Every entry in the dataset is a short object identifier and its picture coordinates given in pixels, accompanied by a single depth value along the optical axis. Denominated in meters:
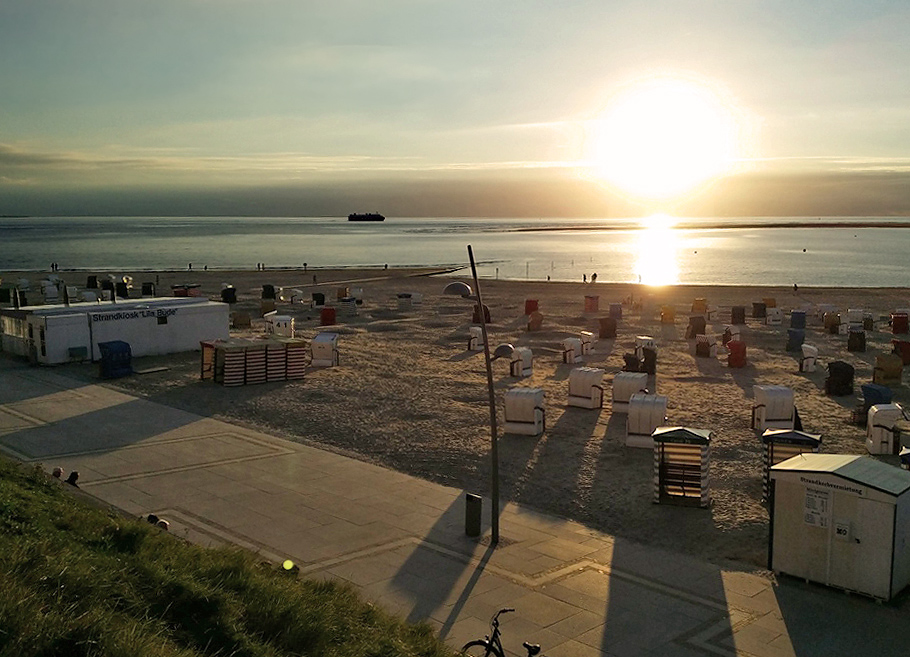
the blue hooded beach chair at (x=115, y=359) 27.97
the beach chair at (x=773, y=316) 45.91
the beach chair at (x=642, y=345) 31.84
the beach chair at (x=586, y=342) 34.75
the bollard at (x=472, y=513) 13.69
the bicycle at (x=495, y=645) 7.53
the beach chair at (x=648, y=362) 30.42
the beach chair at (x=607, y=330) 40.12
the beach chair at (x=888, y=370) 28.59
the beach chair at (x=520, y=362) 29.76
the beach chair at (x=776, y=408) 21.55
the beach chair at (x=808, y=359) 30.94
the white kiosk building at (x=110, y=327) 30.30
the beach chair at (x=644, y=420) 19.95
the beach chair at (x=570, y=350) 33.09
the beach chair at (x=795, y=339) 35.97
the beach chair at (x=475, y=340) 35.97
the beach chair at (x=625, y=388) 23.59
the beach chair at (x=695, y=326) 40.20
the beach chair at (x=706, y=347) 34.34
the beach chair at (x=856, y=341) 36.53
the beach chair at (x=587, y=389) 24.36
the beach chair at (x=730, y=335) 37.25
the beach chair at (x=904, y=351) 32.41
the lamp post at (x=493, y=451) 13.54
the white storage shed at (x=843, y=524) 11.46
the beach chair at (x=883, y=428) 19.52
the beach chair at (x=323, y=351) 31.06
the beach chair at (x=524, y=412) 21.17
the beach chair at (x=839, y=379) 26.55
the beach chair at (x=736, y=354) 32.03
